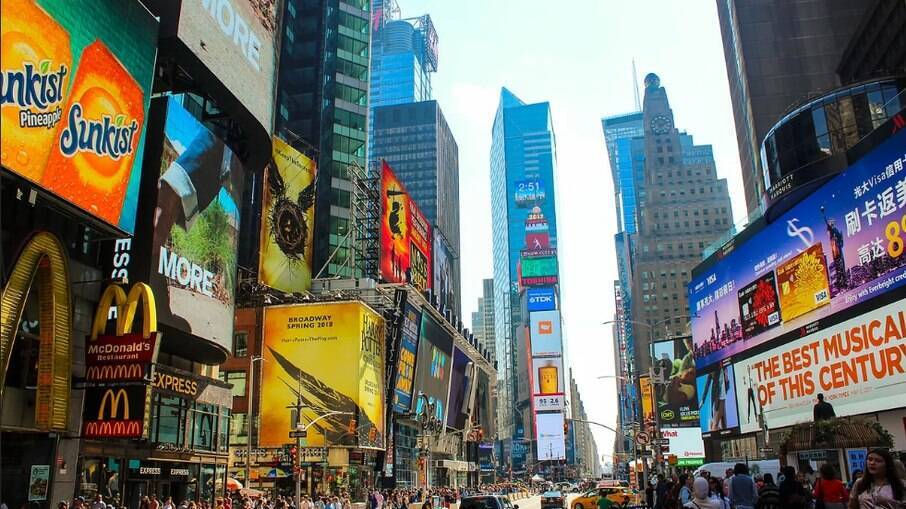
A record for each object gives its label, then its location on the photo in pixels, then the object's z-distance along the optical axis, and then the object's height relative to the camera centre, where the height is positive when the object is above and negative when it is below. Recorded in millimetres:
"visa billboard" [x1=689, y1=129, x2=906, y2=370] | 35156 +10767
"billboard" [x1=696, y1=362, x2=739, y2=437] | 59281 +3771
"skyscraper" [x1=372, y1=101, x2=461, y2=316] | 97875 +24660
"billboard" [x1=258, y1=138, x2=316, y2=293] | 58406 +18703
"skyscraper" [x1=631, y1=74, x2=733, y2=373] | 163000 +47210
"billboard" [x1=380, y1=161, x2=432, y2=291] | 75312 +23329
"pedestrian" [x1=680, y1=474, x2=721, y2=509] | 10371 -708
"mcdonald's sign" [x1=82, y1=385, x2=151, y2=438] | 27750 +1766
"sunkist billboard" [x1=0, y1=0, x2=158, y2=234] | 22203 +11882
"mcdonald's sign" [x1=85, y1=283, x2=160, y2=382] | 27906 +4110
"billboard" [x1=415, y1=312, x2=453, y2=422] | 79125 +9777
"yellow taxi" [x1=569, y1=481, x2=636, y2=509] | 40781 -2705
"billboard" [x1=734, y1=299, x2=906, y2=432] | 35625 +4072
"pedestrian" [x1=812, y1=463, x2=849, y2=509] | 13288 -907
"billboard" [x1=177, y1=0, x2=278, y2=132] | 34562 +20654
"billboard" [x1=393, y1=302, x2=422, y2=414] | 71125 +8797
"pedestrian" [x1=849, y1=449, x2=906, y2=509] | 7709 -458
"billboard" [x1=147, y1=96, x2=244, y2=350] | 32906 +10639
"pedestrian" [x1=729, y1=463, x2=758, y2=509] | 14945 -954
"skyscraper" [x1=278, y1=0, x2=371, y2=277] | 91250 +45282
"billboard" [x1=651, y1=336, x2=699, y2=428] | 95438 +7559
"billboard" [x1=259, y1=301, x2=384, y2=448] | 59219 +6688
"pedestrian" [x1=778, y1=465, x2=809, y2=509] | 13422 -904
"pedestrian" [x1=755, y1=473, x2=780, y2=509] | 14203 -1013
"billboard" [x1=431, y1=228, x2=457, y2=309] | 97125 +24231
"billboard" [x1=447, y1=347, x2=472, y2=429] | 97125 +8181
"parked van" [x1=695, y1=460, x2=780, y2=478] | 29234 -931
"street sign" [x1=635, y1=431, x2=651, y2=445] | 38494 +452
